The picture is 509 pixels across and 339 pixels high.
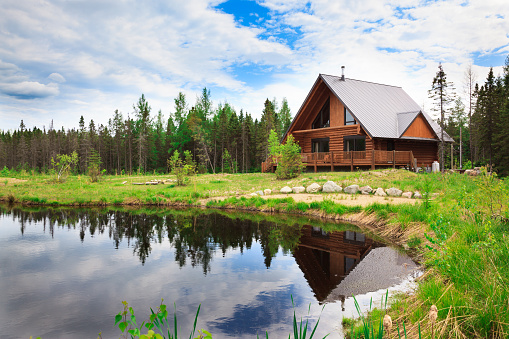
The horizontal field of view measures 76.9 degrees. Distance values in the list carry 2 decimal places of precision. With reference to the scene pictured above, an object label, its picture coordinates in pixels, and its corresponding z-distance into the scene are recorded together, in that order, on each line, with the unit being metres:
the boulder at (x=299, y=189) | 18.45
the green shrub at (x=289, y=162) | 23.61
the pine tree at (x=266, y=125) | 48.66
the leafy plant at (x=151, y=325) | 2.29
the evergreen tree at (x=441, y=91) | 25.83
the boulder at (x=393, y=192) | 15.46
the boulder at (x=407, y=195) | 14.85
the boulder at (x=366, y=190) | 16.62
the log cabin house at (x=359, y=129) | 24.75
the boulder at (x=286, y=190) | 18.72
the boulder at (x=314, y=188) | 18.06
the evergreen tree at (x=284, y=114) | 60.42
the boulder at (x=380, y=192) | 15.83
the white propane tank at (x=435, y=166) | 27.21
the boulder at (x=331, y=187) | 17.73
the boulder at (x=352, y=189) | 16.94
